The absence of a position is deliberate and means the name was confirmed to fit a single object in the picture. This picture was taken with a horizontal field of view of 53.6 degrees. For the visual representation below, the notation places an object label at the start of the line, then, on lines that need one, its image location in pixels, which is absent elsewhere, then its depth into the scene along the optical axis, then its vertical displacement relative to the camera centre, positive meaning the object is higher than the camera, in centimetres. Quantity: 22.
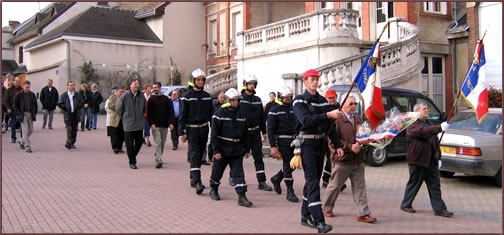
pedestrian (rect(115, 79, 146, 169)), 1090 -2
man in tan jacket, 682 -72
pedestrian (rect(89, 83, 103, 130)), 1956 +53
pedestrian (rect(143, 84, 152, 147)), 1399 -36
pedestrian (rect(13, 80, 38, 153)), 1280 +20
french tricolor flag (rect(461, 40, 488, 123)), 693 +39
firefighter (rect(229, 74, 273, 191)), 886 -10
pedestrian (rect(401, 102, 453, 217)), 723 -69
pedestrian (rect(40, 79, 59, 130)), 1845 +71
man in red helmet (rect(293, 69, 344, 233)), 612 -34
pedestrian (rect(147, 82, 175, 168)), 1102 +2
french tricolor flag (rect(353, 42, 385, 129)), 661 +41
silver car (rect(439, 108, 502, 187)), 912 -66
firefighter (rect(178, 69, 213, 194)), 857 -5
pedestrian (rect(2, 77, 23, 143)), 1370 +62
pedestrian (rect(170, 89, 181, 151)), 1419 -3
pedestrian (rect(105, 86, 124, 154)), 1341 -29
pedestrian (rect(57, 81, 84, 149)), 1403 +5
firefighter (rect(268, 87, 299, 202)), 816 -31
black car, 1180 +18
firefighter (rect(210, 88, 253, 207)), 780 -37
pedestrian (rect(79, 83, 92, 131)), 1910 +68
